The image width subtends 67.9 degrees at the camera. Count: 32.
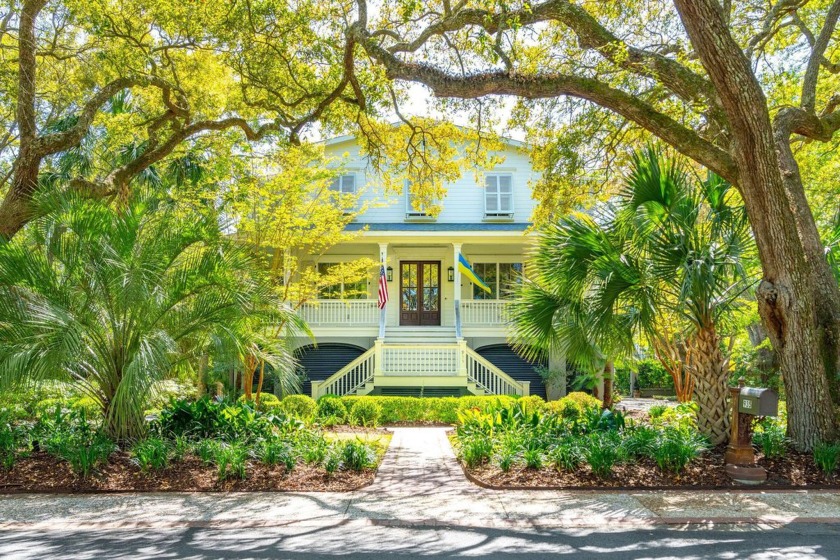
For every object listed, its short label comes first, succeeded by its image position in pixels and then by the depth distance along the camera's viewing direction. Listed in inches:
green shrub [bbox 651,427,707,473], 302.8
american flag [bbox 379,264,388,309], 703.1
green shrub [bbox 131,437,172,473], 304.8
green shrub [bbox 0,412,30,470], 316.2
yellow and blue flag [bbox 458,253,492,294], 727.2
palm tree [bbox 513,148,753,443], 326.6
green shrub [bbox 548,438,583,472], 311.5
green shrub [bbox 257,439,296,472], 317.4
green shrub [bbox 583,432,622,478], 299.6
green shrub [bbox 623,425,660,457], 321.4
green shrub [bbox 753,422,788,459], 323.0
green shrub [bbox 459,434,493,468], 330.6
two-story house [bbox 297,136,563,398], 682.2
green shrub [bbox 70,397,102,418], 563.2
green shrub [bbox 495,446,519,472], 312.2
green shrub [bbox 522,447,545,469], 315.3
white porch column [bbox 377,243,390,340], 721.6
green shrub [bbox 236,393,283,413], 542.2
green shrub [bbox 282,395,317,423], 528.4
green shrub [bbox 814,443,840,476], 300.4
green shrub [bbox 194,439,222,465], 316.5
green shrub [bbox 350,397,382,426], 534.3
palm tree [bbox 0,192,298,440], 309.7
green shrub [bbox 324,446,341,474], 311.5
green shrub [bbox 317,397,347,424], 531.2
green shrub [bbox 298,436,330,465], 328.5
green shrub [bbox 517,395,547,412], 534.1
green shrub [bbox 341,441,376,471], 325.4
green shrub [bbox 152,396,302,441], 362.0
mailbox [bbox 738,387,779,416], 293.1
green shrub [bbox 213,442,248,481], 299.0
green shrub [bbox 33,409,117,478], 302.5
